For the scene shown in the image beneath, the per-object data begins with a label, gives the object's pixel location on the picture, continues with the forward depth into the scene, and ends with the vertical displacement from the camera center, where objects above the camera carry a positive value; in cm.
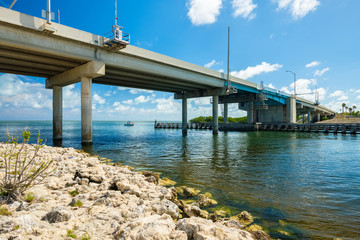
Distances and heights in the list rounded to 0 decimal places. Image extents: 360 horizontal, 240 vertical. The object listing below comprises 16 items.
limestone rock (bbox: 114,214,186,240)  348 -190
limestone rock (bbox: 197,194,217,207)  625 -240
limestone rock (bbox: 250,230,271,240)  428 -237
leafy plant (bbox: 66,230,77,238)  349 -189
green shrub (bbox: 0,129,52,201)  479 -150
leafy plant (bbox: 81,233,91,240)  345 -192
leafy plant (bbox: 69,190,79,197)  576 -194
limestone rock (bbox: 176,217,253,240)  360 -195
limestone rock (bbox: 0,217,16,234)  338 -169
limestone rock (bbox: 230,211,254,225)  529 -250
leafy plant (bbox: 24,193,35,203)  497 -179
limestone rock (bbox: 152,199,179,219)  480 -203
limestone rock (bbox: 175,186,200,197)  709 -243
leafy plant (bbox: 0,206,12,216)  408 -175
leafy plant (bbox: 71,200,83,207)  489 -190
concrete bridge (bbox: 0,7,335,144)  1708 +719
